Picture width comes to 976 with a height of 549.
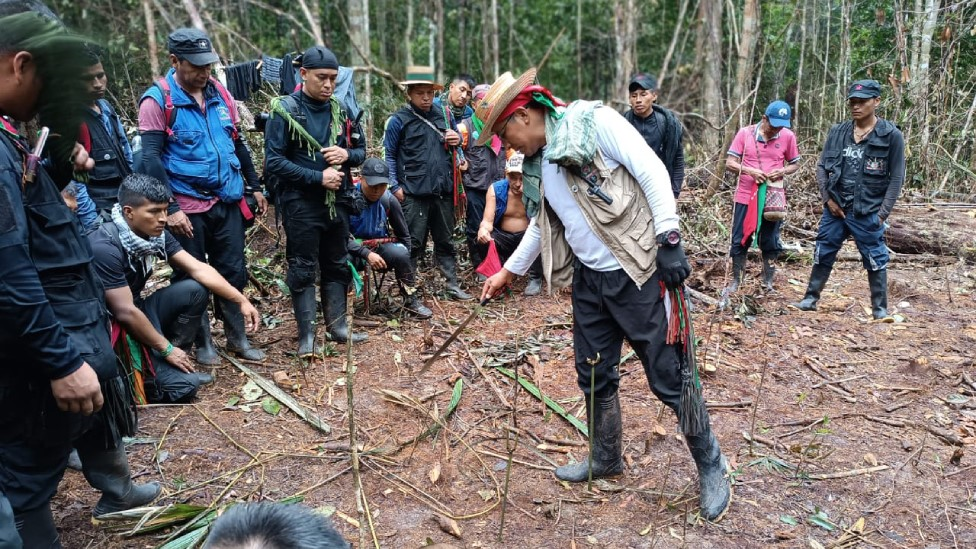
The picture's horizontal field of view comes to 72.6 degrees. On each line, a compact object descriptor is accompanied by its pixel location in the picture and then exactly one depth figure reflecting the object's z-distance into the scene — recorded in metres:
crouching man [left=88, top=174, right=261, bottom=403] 3.67
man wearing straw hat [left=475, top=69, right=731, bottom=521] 2.98
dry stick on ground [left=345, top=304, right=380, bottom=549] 2.26
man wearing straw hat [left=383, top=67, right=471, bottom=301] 6.22
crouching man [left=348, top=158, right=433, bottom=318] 5.55
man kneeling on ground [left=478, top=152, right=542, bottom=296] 6.52
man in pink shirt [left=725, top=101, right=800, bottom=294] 6.68
